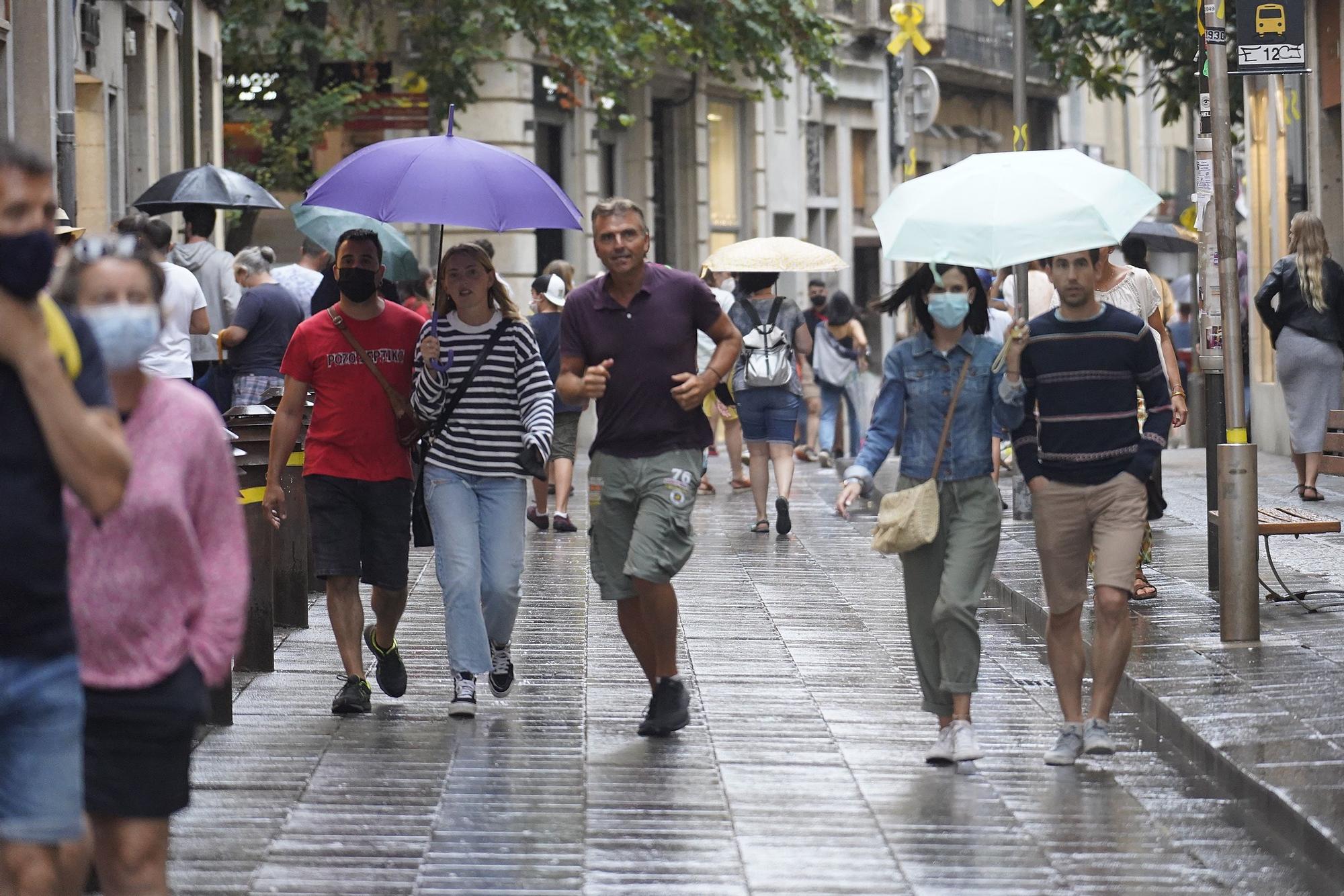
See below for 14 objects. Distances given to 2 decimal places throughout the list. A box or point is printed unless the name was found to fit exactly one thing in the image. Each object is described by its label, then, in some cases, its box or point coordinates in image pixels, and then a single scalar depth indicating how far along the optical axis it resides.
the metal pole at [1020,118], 31.72
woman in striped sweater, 17.25
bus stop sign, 20.23
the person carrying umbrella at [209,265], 28.55
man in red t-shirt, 17.39
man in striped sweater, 15.50
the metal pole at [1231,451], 19.28
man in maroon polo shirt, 16.19
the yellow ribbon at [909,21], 43.09
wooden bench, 20.61
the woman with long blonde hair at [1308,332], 30.80
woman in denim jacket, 15.55
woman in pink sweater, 8.75
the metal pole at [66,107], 32.03
